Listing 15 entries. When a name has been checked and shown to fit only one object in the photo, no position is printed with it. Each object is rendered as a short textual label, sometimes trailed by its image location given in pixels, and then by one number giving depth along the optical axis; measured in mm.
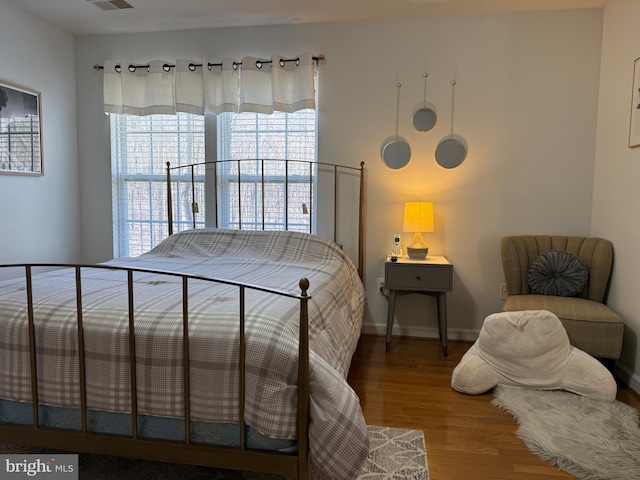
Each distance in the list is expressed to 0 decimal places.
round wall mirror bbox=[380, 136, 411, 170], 3311
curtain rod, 3322
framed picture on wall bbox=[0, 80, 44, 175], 3031
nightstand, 2961
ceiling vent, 2986
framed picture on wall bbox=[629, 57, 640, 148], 2557
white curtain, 3309
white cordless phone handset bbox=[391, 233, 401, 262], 3313
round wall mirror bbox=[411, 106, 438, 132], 3271
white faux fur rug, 1751
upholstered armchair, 2488
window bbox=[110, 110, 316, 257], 3449
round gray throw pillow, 2854
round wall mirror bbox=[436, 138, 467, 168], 3248
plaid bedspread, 1317
